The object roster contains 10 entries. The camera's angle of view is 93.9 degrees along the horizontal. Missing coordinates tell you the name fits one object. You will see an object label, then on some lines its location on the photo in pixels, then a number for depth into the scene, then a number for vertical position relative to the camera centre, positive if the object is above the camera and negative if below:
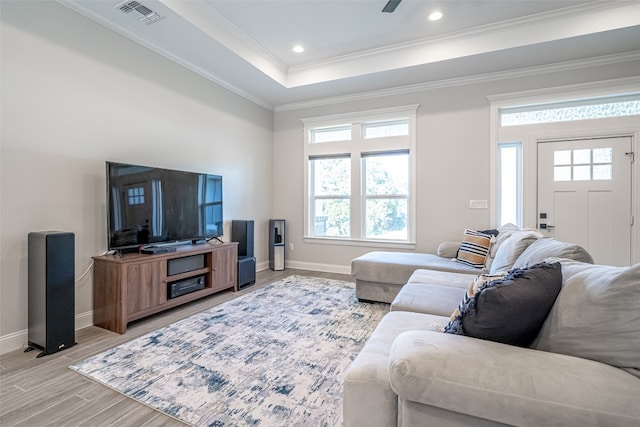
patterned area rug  1.67 -1.09
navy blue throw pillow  1.13 -0.37
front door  3.59 +0.22
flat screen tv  2.78 +0.07
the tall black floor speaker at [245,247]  4.19 -0.52
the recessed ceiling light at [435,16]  3.22 +2.15
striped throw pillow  3.40 -0.44
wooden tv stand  2.68 -0.70
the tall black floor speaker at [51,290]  2.27 -0.61
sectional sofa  0.91 -0.52
